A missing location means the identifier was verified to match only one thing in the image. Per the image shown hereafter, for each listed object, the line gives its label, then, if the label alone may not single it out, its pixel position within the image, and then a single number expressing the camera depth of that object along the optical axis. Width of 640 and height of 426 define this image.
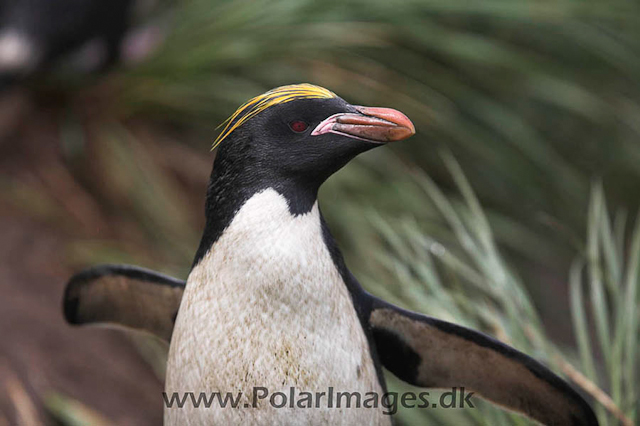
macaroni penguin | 4.74
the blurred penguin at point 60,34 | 7.48
